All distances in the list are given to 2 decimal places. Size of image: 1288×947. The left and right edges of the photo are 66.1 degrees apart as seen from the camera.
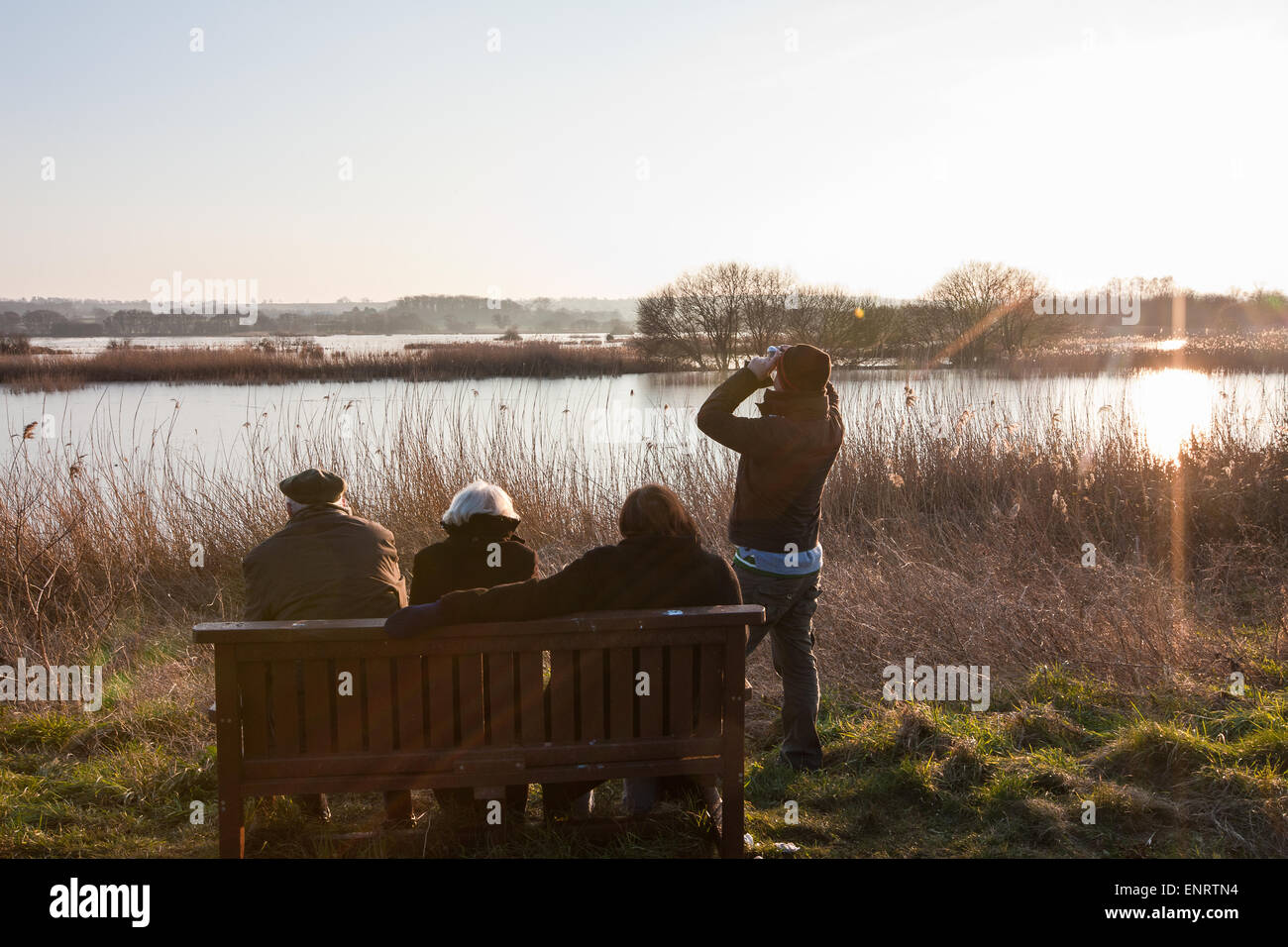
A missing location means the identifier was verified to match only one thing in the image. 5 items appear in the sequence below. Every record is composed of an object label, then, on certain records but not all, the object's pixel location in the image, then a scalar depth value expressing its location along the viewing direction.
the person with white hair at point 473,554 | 3.22
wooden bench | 2.69
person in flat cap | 3.41
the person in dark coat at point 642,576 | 2.82
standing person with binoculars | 3.69
